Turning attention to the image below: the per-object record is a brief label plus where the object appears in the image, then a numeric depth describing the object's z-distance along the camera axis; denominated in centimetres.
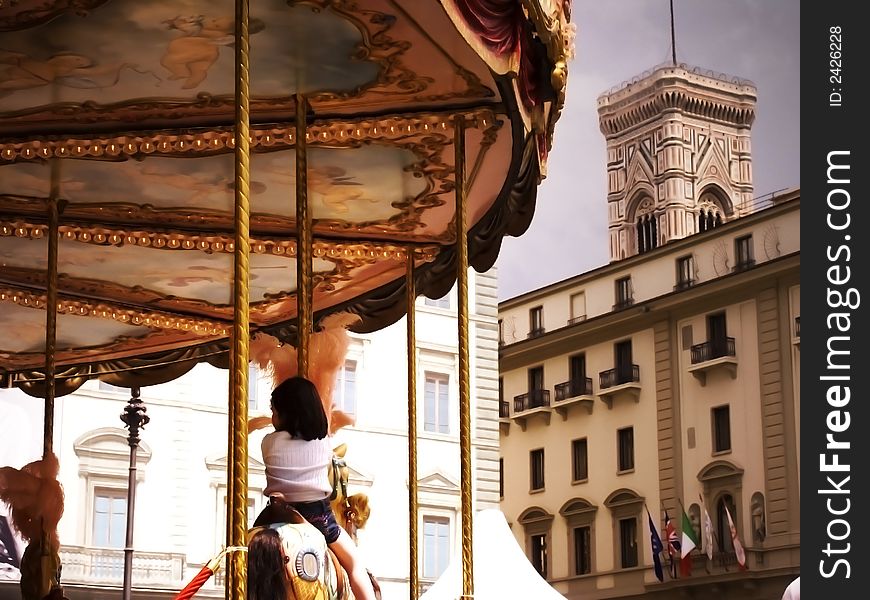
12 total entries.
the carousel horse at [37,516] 937
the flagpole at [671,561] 4070
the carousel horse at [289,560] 616
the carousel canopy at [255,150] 755
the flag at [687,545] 4009
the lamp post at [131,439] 1783
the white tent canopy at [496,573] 1716
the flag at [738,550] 3828
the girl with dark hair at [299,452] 668
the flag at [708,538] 3978
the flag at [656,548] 4050
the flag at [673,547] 4059
